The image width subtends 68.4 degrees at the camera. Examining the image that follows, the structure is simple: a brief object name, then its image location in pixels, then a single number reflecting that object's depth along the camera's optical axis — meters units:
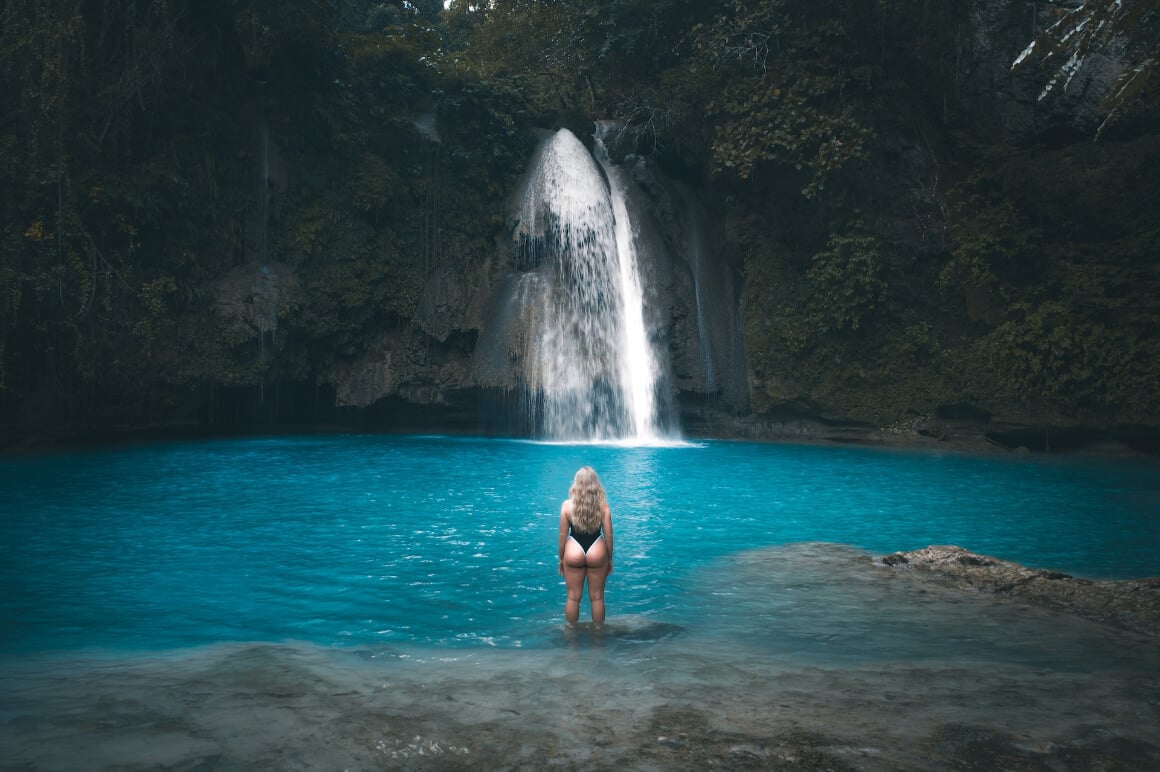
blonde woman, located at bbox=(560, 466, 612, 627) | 6.66
